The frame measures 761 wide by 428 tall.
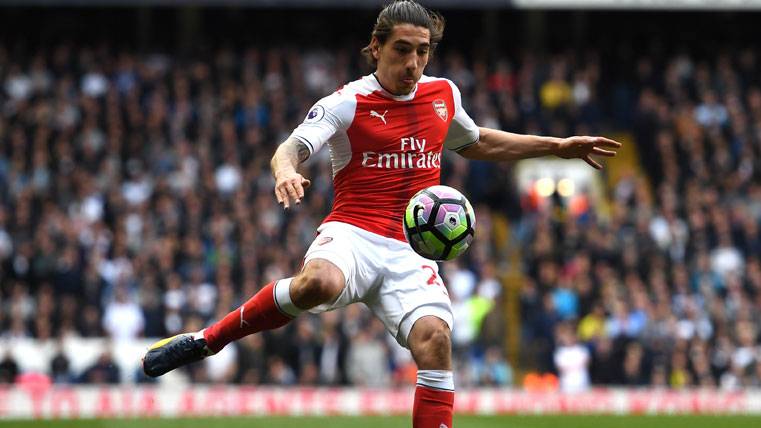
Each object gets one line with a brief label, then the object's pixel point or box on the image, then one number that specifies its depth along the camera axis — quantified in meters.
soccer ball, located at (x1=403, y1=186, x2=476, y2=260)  14.09
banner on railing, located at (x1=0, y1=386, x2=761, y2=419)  29.75
